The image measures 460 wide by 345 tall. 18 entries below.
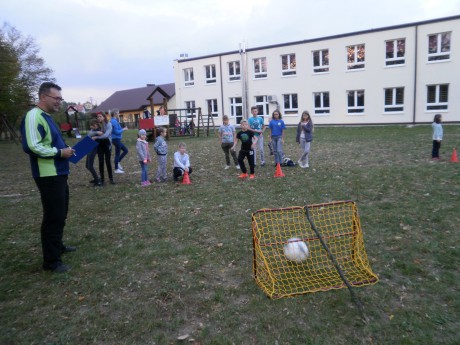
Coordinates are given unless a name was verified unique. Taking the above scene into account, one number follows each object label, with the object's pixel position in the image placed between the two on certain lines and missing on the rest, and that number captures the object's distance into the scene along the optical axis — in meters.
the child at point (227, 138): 10.90
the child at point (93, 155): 8.56
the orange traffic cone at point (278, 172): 9.26
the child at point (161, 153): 8.97
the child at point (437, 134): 10.27
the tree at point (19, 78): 19.77
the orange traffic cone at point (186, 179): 9.13
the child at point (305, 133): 10.11
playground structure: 21.11
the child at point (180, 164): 9.37
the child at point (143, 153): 8.72
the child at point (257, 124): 10.55
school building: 24.33
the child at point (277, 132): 10.27
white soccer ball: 4.29
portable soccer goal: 3.82
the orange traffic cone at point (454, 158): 9.94
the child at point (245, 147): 9.12
